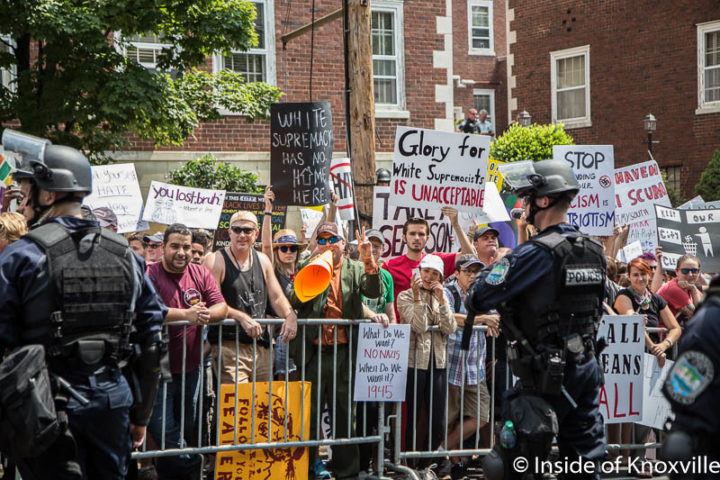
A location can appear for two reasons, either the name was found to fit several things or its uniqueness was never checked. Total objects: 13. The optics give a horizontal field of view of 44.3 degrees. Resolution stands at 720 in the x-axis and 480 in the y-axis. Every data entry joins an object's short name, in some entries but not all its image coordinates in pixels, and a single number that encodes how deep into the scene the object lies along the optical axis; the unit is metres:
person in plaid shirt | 7.36
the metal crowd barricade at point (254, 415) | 6.32
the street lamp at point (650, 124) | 21.44
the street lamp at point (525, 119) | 23.59
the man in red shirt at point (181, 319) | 6.35
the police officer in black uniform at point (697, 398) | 2.89
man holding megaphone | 6.88
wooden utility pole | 8.32
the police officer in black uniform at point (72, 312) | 4.14
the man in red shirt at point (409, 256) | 7.91
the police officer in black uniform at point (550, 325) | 4.95
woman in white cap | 7.11
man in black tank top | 6.77
